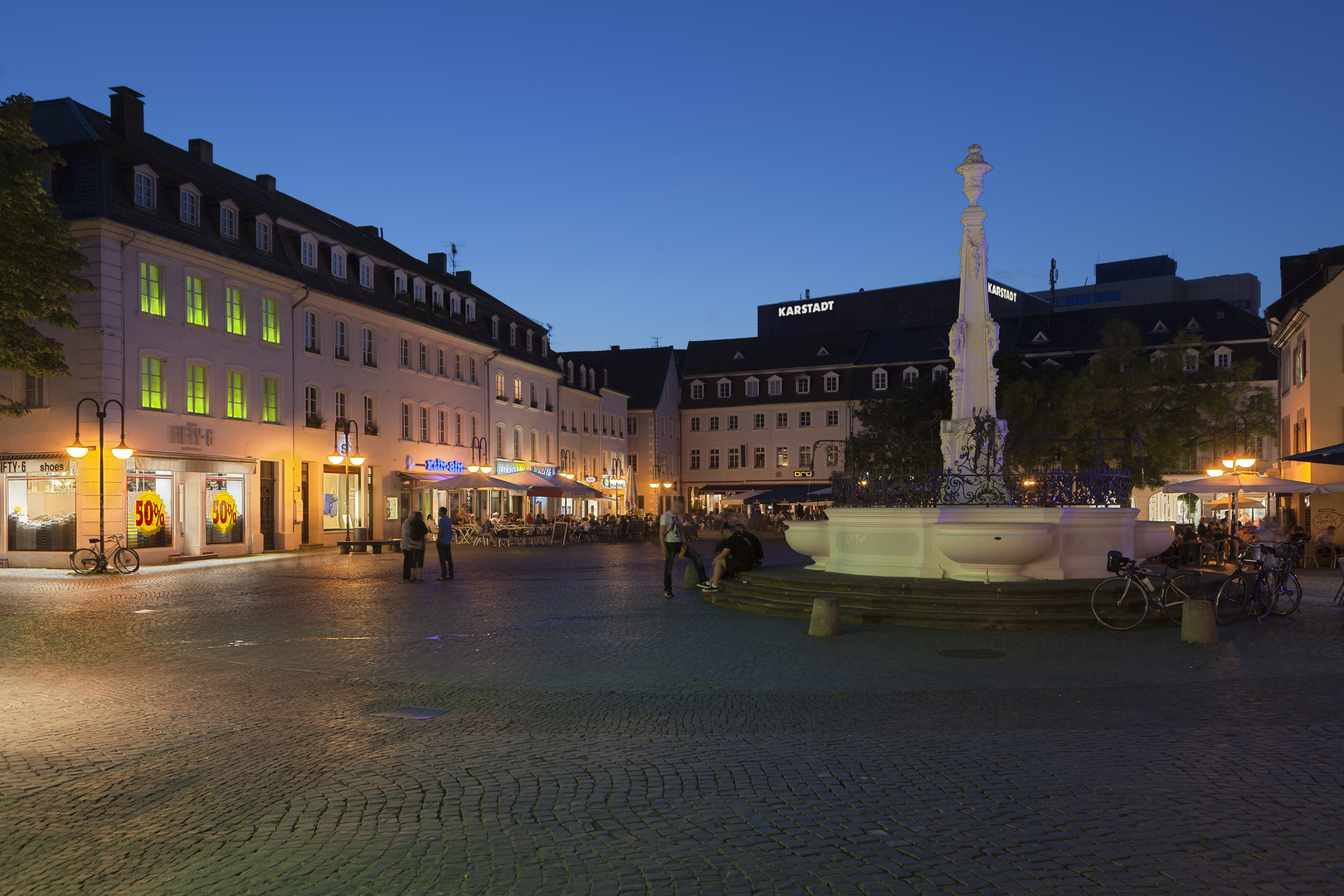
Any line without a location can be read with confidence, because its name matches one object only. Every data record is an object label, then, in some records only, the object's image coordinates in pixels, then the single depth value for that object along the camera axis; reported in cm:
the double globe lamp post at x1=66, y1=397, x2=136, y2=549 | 2559
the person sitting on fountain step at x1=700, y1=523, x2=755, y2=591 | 1853
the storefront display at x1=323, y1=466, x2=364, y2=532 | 3866
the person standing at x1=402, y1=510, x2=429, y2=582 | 2333
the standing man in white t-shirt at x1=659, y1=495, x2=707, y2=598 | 1944
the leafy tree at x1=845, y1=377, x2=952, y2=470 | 5703
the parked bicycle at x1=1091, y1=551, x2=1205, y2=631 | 1380
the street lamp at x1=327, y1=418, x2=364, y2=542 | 3564
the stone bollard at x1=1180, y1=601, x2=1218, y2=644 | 1250
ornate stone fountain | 1562
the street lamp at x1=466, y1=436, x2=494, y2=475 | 5002
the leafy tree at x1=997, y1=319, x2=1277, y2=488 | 4191
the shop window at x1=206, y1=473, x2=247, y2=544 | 3244
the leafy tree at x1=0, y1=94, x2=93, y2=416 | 2234
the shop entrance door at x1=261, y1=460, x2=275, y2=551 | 3512
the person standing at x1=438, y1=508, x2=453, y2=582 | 2407
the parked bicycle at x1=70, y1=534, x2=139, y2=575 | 2594
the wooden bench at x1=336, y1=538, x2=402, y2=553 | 3425
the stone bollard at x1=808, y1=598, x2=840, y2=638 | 1312
